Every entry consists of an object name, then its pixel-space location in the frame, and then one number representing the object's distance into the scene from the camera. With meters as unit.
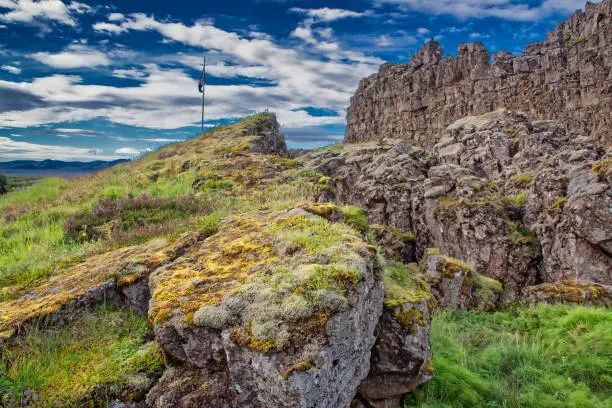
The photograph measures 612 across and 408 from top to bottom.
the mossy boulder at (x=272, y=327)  3.65
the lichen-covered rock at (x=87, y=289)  4.80
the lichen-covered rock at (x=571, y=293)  11.56
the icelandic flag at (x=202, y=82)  39.75
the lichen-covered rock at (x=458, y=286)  13.98
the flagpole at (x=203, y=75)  39.78
